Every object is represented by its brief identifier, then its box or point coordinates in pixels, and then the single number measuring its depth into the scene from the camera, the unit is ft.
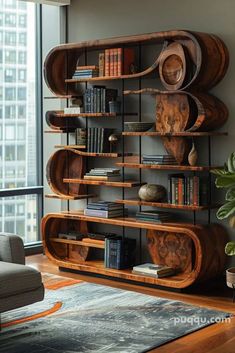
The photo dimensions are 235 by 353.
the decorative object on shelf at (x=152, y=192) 18.95
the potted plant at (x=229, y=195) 16.38
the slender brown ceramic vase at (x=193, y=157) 18.08
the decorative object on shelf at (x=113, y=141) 20.15
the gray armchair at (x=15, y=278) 13.87
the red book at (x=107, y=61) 19.90
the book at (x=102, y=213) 19.94
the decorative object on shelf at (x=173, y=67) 18.07
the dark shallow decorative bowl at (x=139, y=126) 19.04
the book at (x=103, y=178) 20.01
